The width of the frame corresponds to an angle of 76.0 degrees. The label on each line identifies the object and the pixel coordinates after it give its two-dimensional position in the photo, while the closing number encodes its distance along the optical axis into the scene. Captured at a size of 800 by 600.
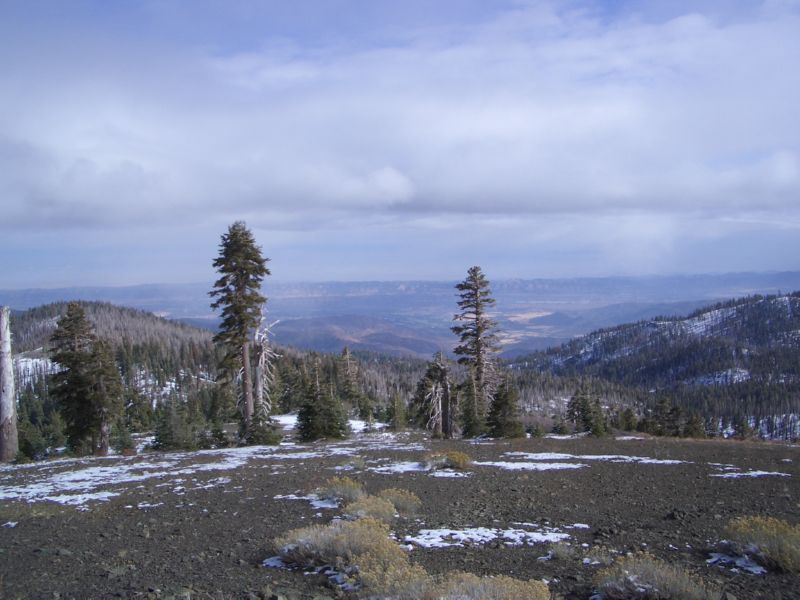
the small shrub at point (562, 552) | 6.97
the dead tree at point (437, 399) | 29.05
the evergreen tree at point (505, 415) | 27.40
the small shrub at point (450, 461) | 14.41
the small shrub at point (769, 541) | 6.31
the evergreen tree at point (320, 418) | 29.92
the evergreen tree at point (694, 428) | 50.66
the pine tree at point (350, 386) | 78.37
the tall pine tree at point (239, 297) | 27.98
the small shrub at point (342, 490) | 10.25
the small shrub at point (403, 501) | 9.60
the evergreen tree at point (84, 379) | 31.92
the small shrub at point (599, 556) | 6.70
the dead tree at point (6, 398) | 19.47
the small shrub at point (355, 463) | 14.66
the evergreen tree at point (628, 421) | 65.39
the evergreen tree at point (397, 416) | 55.53
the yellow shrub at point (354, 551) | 5.91
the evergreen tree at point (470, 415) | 33.71
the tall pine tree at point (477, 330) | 33.50
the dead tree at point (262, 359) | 29.42
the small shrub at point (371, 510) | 8.86
